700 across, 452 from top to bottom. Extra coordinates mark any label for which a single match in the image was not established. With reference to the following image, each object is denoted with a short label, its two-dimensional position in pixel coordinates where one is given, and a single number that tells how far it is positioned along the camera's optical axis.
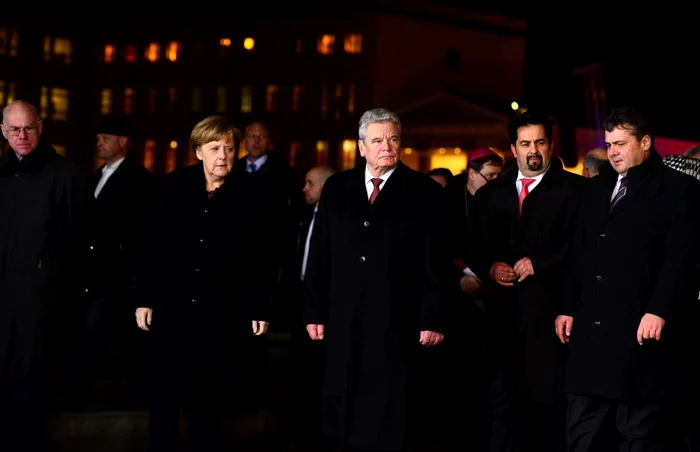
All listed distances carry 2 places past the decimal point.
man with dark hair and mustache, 16.08
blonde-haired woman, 14.91
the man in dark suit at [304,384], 18.75
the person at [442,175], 22.05
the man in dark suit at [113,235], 19.69
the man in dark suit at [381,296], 14.52
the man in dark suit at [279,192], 15.46
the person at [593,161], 19.97
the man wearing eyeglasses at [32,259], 15.90
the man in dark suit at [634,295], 13.90
